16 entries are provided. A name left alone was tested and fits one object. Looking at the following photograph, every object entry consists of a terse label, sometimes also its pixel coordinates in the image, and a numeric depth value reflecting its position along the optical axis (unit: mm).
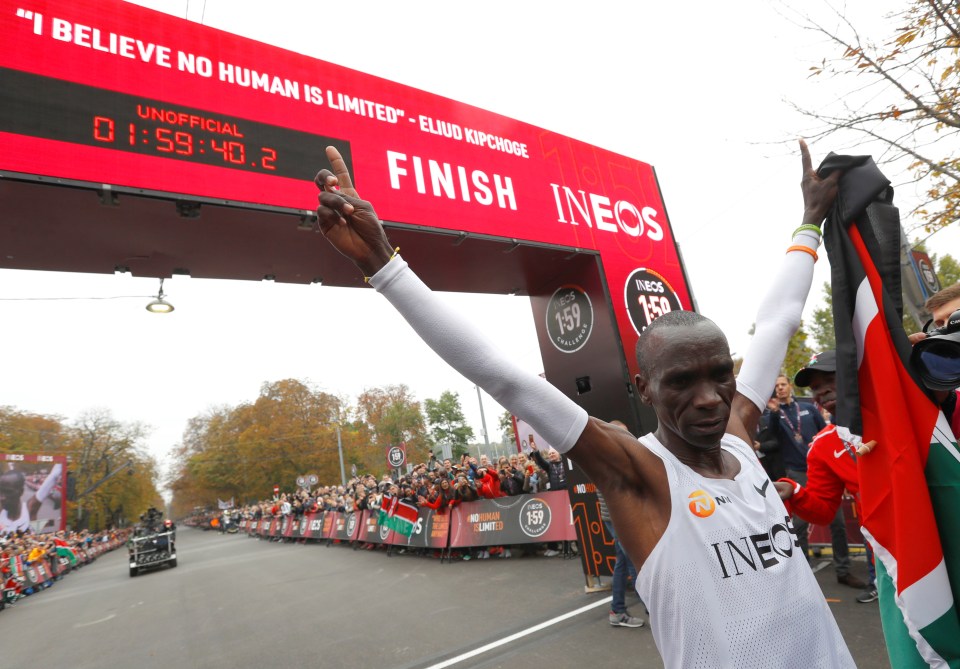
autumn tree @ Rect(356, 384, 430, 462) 58562
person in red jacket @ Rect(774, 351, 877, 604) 2621
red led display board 4184
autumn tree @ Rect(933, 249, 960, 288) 42781
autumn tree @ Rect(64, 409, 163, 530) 55031
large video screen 35906
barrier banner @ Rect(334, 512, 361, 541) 17234
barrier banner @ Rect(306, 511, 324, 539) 21448
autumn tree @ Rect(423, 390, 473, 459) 70688
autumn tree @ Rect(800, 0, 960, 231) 6191
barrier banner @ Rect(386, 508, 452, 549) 12156
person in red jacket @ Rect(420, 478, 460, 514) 11922
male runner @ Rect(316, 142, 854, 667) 1312
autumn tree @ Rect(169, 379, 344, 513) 52750
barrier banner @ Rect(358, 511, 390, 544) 15344
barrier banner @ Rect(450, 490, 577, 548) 9953
